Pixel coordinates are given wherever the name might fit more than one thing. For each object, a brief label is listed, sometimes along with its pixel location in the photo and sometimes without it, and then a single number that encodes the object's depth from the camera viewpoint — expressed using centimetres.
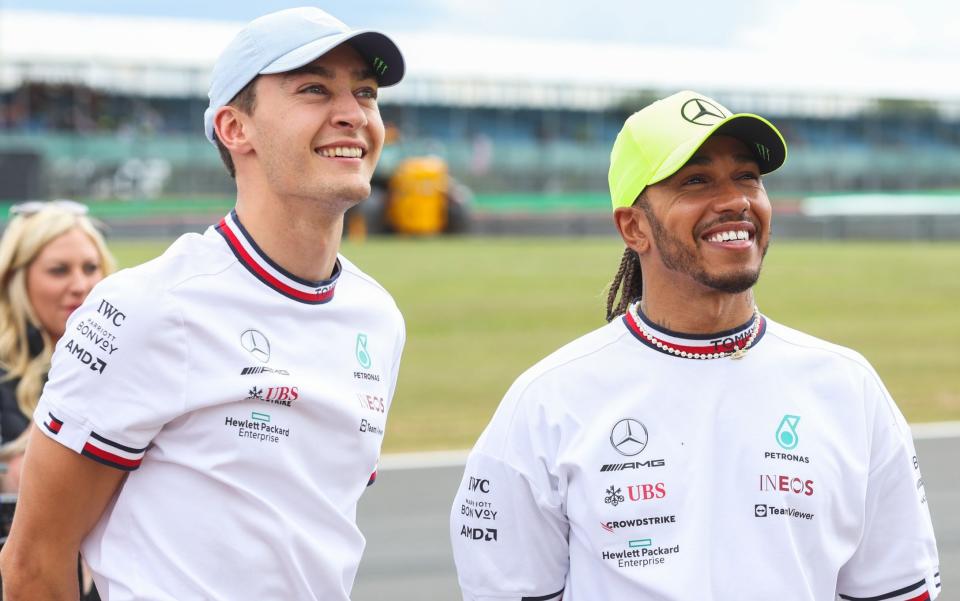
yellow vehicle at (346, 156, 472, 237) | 6556
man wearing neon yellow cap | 534
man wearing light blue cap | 534
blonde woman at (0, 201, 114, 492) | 815
